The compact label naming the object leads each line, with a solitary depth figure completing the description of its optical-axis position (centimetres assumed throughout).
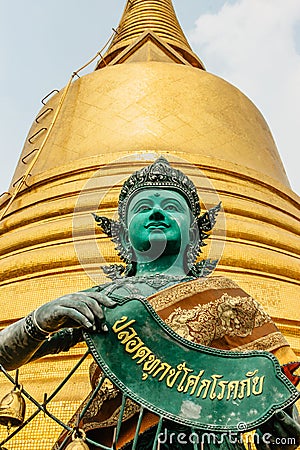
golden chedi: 469
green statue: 225
